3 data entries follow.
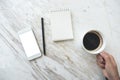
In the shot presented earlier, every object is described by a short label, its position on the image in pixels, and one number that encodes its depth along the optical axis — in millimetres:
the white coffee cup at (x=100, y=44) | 502
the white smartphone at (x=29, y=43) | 520
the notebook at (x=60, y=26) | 520
